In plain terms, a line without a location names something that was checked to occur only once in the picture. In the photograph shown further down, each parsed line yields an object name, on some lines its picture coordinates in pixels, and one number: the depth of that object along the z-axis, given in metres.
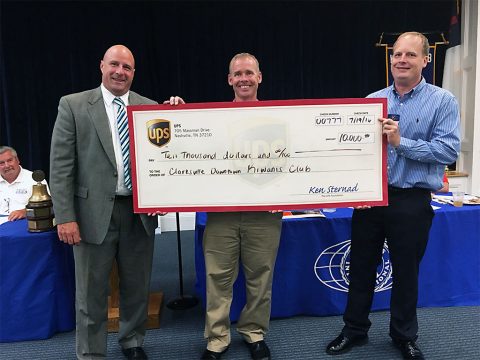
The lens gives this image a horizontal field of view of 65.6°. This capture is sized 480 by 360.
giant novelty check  1.77
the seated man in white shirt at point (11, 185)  2.78
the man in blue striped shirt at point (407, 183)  1.74
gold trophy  2.19
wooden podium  2.41
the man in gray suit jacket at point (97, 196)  1.74
